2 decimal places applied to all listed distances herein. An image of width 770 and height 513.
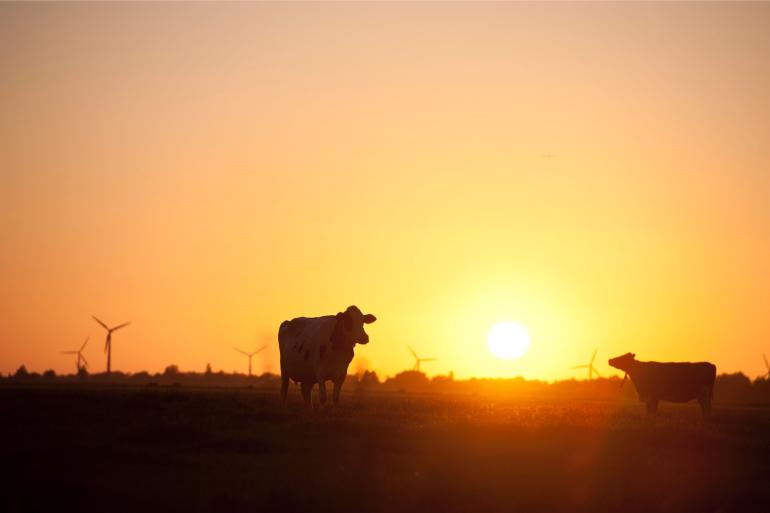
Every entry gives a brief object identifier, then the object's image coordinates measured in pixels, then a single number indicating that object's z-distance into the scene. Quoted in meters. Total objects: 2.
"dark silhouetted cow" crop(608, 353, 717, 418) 42.97
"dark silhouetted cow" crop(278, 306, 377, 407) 33.12
